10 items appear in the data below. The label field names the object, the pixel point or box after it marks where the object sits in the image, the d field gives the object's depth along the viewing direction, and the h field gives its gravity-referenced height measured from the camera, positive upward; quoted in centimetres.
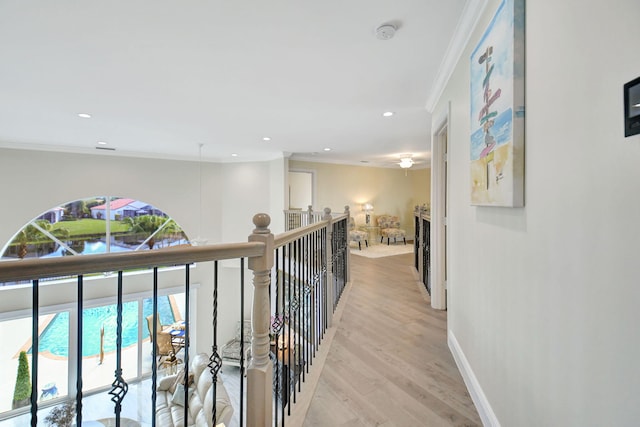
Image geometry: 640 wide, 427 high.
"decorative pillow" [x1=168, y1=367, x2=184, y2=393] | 462 -297
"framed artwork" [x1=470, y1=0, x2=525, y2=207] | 111 +49
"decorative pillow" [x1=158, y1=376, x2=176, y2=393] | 493 -309
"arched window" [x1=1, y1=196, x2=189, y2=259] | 546 -37
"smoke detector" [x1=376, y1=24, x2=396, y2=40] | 178 +122
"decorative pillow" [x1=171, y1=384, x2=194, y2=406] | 453 -304
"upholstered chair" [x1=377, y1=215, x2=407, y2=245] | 812 -41
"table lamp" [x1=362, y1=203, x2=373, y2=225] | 821 +13
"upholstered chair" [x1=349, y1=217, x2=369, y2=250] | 728 -57
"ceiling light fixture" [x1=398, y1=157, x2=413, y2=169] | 642 +124
